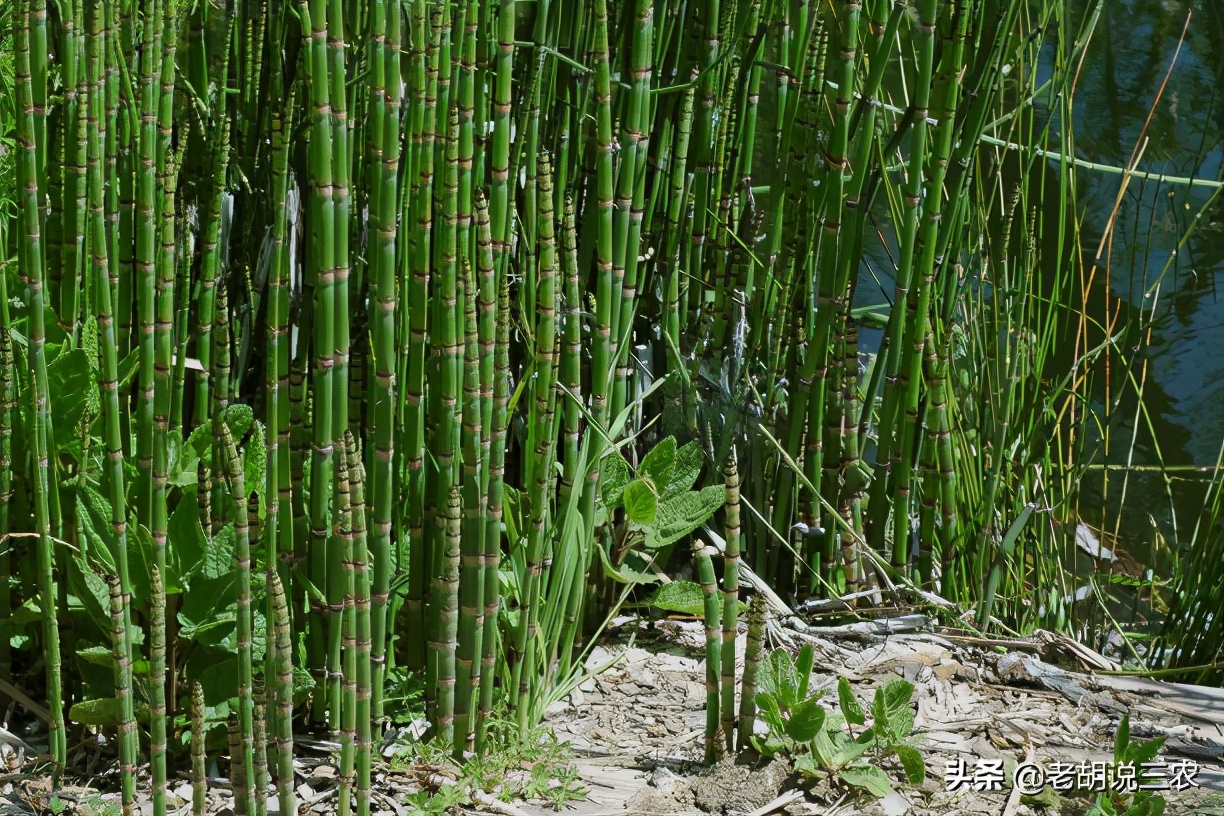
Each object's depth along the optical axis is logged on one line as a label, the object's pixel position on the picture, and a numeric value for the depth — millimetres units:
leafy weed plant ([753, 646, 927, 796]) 2670
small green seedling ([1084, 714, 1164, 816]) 2648
